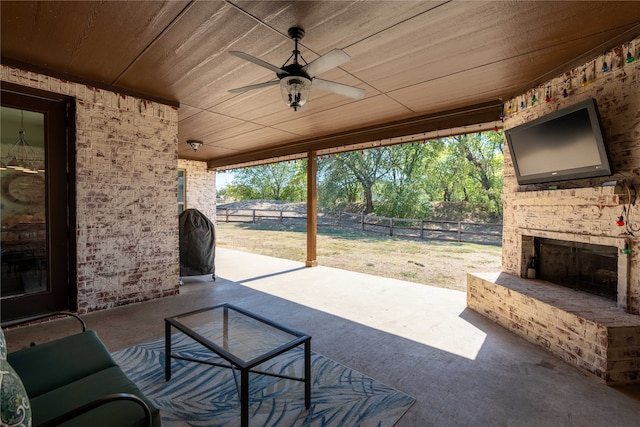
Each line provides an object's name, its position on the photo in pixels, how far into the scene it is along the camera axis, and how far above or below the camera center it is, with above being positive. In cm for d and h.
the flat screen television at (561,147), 260 +63
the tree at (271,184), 2370 +225
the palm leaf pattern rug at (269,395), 184 -130
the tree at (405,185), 1520 +136
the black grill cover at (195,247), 507 -64
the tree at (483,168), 1391 +207
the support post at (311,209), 626 +2
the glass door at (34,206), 311 +4
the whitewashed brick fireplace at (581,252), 237 -44
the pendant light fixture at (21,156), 313 +57
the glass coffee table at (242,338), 165 -125
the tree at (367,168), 1686 +242
